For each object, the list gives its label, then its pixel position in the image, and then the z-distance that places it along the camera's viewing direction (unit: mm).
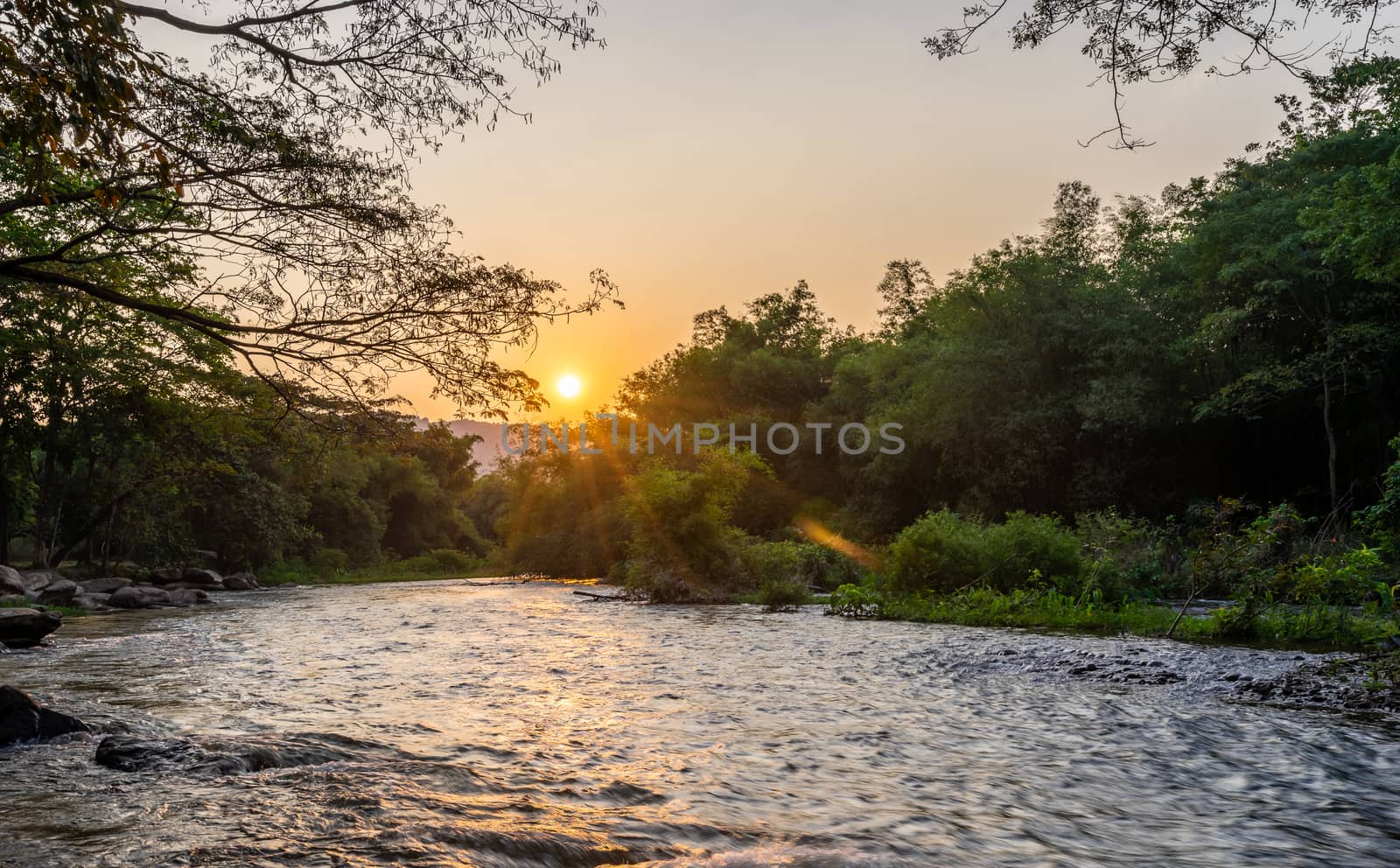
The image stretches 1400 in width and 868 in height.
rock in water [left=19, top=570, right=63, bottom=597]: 20625
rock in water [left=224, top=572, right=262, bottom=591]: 33469
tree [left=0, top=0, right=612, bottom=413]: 8055
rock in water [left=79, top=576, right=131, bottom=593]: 24172
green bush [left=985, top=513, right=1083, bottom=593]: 16984
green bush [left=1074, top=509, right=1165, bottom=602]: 16344
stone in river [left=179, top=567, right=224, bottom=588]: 30909
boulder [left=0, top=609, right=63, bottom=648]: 12461
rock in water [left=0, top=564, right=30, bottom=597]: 19078
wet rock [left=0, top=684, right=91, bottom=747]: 6199
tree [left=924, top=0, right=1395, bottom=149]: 4961
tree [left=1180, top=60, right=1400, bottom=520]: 22328
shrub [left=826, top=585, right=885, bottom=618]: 17969
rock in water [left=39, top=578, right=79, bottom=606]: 20734
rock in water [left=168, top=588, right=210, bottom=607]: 24188
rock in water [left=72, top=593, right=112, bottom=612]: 20656
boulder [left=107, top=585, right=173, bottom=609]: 22219
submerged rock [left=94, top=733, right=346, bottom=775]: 5461
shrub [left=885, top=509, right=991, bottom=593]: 17953
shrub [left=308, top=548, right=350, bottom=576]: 47141
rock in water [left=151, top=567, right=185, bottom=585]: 29438
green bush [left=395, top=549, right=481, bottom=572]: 53844
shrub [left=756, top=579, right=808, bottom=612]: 20359
